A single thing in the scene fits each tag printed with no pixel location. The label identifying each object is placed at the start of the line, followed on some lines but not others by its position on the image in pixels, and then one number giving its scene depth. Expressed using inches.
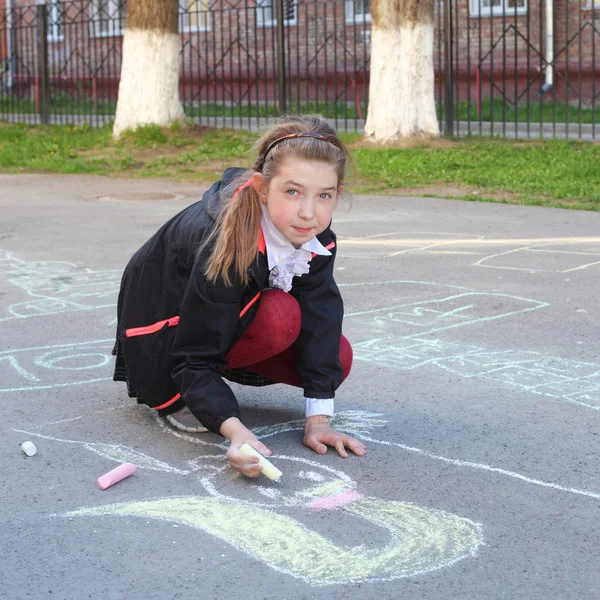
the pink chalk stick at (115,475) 114.3
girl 116.6
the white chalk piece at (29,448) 125.3
